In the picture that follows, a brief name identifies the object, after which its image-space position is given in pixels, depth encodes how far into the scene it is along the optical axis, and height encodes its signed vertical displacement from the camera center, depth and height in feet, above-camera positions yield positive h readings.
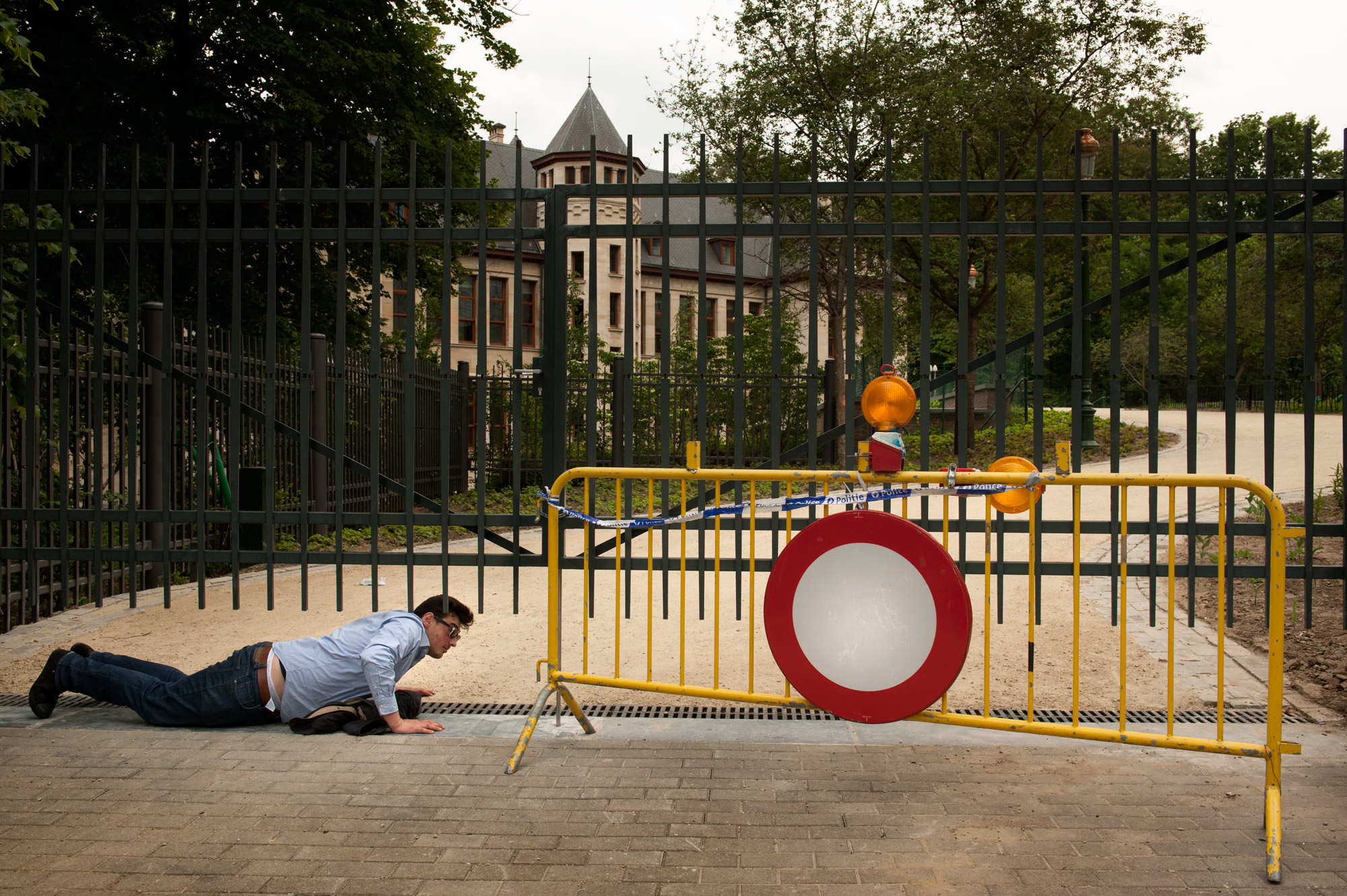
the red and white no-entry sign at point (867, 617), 12.78 -2.55
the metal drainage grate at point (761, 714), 16.74 -5.16
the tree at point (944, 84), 69.56 +27.38
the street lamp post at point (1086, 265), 41.57 +11.32
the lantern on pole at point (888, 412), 13.92 +0.39
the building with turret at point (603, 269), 127.44 +25.22
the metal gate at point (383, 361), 16.56 +2.07
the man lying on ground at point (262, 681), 16.01 -4.29
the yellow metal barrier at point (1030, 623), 12.23 -2.80
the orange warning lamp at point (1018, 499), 14.23 -0.95
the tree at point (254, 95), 44.55 +18.09
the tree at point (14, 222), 19.36 +4.73
